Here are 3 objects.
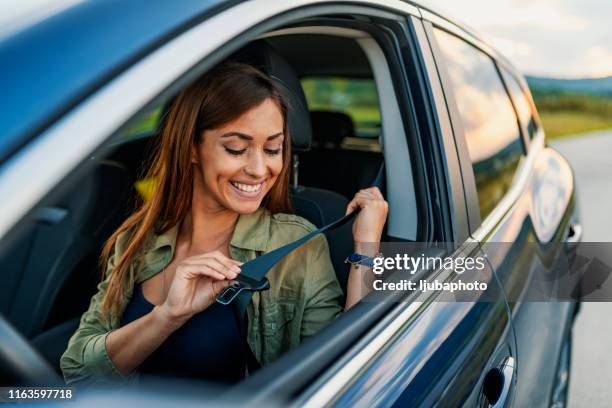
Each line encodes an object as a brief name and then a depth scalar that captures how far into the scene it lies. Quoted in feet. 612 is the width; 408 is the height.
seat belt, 4.83
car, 2.82
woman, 5.09
